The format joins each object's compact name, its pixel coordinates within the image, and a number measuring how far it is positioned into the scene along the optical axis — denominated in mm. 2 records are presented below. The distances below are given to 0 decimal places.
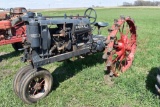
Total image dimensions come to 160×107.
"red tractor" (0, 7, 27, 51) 4463
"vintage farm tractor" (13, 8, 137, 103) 2557
